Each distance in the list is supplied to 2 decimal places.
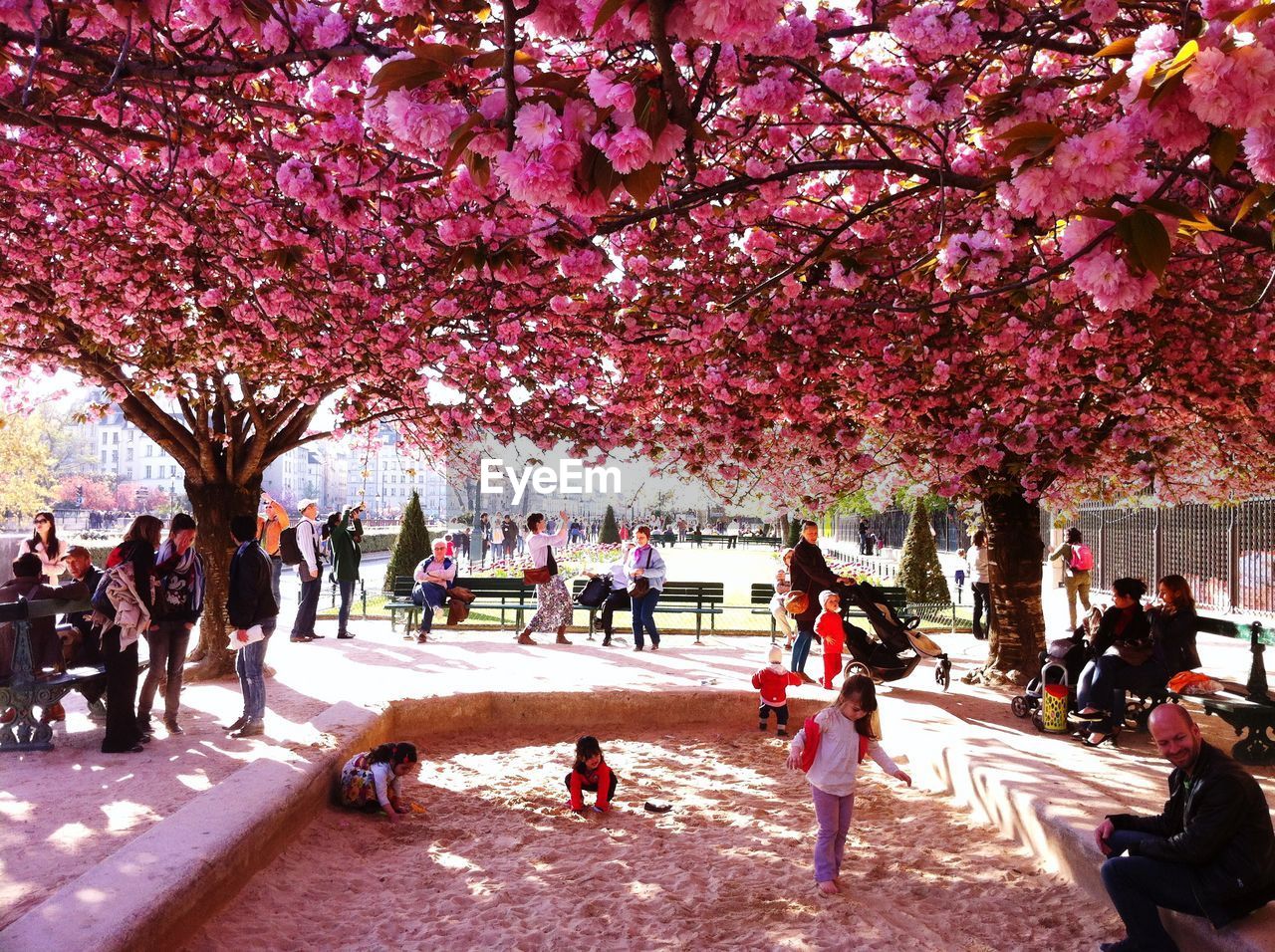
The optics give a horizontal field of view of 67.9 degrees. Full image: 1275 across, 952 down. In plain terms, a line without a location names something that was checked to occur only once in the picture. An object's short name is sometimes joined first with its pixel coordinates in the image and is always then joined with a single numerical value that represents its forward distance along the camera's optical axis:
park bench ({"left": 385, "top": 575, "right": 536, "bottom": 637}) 14.38
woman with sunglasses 8.76
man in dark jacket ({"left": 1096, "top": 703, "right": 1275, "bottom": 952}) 3.55
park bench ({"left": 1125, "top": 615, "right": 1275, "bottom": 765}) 6.71
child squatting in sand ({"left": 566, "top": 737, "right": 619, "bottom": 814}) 6.22
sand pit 4.38
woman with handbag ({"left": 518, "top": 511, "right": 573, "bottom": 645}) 13.02
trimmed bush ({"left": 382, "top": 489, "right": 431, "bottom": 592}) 19.69
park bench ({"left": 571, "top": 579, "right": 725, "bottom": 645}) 14.10
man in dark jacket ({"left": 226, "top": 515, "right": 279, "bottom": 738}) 7.04
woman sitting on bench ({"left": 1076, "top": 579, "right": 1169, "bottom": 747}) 7.25
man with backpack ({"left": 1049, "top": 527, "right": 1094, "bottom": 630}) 14.35
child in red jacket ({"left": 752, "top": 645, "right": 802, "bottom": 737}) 8.29
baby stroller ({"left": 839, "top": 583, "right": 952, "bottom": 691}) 9.30
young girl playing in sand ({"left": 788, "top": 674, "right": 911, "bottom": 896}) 4.94
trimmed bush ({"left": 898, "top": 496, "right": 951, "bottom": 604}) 18.39
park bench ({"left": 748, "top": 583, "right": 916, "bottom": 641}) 14.37
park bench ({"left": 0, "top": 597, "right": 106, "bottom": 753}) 6.59
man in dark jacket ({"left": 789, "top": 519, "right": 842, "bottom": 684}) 9.70
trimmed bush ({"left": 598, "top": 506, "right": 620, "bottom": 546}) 42.56
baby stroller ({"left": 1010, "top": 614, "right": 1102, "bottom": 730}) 7.82
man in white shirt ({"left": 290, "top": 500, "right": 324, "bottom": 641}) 12.27
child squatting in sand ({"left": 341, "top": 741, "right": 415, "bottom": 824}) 6.01
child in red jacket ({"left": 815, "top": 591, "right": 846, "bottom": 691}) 9.40
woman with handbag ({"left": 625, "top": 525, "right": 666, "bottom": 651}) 12.85
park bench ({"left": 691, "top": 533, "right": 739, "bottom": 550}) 52.05
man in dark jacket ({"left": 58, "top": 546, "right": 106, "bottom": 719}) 7.58
